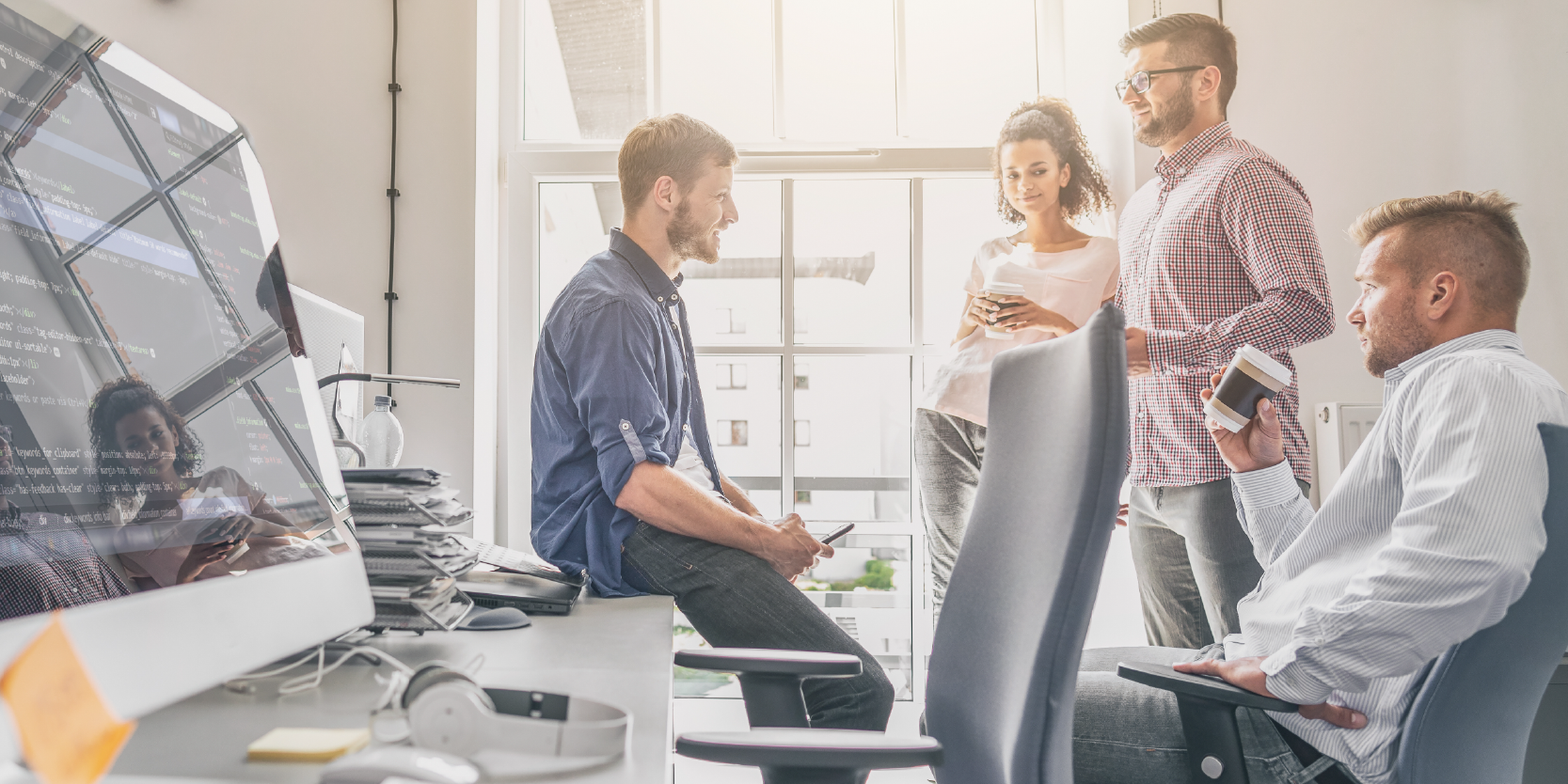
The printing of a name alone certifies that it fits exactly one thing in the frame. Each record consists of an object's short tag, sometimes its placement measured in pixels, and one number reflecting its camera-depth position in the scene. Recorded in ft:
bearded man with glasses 5.46
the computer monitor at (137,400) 1.33
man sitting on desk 4.34
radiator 6.63
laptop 3.71
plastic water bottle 4.76
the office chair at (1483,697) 2.94
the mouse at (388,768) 1.38
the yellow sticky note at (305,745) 1.59
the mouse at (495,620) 3.26
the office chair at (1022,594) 2.25
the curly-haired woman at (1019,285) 6.73
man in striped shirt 3.08
